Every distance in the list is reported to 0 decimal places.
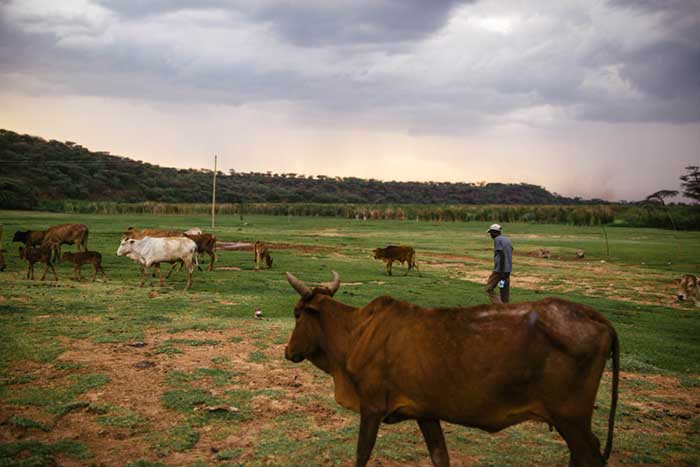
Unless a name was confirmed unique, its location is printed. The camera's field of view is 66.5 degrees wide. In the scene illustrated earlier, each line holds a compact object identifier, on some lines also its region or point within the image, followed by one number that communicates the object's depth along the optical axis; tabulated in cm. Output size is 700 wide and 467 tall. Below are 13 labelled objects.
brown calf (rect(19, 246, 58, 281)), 1850
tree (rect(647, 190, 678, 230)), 3720
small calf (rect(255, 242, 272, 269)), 2453
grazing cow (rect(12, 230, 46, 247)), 2381
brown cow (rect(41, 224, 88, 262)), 2364
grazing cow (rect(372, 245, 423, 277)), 2558
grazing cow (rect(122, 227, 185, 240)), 2519
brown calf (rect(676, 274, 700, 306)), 1989
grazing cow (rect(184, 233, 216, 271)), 2392
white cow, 1944
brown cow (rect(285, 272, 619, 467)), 471
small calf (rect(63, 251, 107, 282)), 1902
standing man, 1292
